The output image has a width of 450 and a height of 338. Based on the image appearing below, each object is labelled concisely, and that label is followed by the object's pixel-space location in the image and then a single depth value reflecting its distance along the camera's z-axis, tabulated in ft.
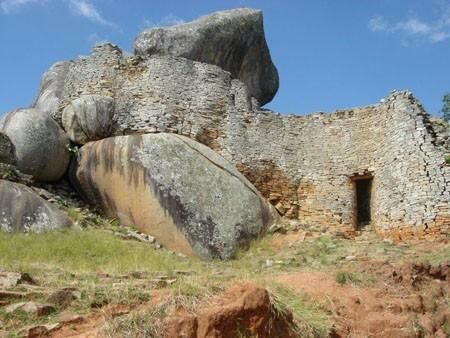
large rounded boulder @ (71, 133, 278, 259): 48.98
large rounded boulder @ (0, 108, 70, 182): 54.13
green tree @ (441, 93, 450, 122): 88.35
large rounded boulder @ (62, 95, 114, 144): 57.16
